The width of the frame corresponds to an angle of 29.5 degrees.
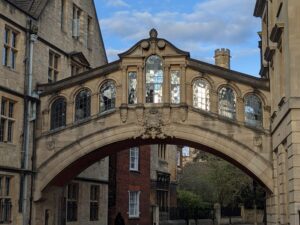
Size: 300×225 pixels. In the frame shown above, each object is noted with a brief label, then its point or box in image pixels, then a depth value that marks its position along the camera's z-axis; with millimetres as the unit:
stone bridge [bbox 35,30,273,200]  22516
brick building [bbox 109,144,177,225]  35688
